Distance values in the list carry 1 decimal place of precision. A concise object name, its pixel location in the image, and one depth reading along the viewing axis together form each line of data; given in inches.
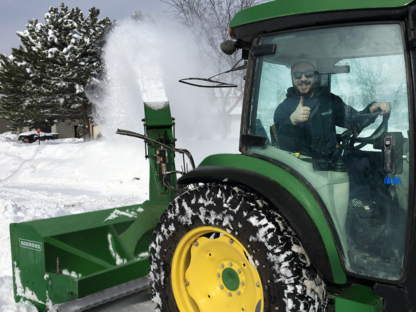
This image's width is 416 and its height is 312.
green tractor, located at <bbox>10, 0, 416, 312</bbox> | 79.0
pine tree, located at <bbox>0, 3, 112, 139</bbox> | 986.7
